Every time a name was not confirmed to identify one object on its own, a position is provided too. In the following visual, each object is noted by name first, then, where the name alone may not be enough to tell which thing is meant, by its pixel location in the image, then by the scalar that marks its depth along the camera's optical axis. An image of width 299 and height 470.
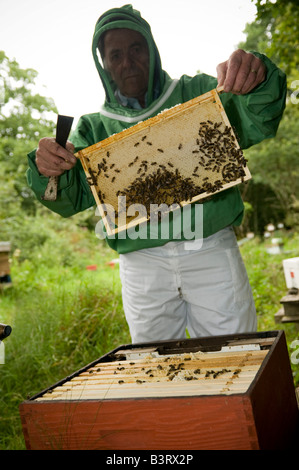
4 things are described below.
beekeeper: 2.49
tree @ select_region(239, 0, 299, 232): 15.20
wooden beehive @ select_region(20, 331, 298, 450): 1.32
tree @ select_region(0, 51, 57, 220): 16.91
